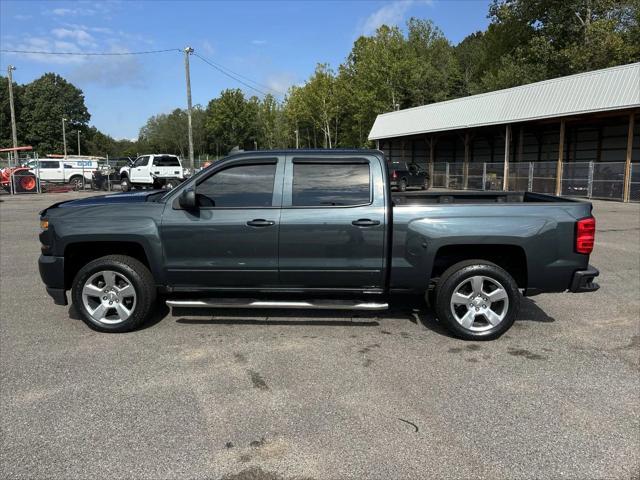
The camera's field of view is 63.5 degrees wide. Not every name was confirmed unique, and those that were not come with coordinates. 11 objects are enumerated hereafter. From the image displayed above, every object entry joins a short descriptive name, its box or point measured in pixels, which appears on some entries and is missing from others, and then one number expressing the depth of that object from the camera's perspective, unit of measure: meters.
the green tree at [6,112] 97.44
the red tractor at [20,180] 30.33
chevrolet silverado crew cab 4.87
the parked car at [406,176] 28.42
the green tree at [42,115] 99.31
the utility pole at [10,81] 38.07
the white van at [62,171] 35.25
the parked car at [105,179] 32.50
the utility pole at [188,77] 31.44
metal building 22.28
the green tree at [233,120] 98.56
